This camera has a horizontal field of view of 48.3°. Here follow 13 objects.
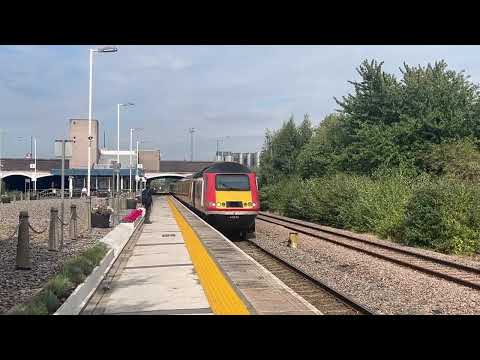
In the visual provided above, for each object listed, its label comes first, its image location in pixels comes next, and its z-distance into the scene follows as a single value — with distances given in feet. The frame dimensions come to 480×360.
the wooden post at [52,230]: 47.57
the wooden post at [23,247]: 37.88
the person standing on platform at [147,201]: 89.32
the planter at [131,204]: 132.92
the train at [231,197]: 70.38
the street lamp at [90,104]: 96.11
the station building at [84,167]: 200.79
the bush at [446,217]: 57.57
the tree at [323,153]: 120.98
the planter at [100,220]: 77.66
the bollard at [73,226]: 60.43
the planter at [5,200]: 155.43
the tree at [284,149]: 159.15
